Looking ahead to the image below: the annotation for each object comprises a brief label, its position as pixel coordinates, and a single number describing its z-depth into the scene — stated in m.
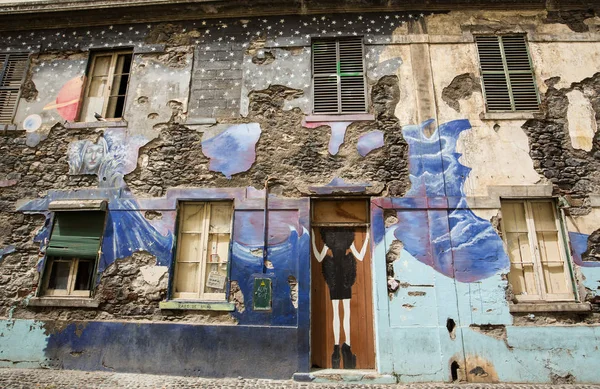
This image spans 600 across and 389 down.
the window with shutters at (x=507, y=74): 6.39
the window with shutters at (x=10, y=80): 7.06
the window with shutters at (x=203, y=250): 5.86
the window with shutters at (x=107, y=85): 6.93
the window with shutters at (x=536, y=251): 5.56
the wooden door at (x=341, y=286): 5.52
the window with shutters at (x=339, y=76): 6.54
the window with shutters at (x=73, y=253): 6.10
